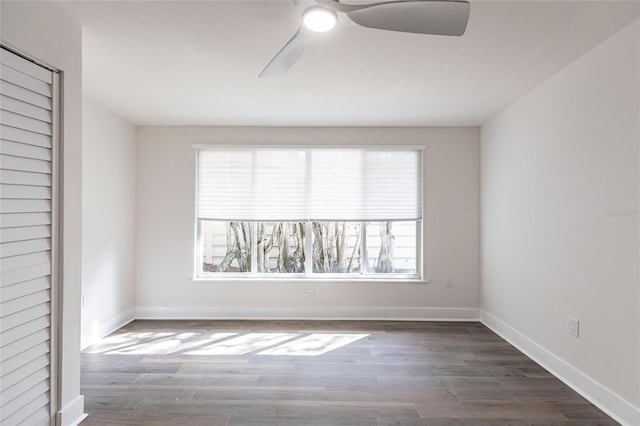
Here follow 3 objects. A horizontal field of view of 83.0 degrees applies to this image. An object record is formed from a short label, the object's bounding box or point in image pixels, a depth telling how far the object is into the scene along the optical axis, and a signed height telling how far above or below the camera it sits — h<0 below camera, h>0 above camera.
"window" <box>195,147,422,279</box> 4.38 +0.32
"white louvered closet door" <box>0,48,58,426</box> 1.71 -0.12
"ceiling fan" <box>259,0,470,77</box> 1.49 +0.86
